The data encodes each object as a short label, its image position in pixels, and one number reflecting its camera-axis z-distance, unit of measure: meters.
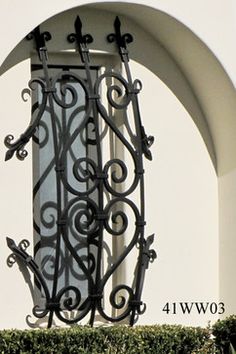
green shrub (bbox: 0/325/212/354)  13.73
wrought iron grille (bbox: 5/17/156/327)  14.58
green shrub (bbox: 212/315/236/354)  15.00
